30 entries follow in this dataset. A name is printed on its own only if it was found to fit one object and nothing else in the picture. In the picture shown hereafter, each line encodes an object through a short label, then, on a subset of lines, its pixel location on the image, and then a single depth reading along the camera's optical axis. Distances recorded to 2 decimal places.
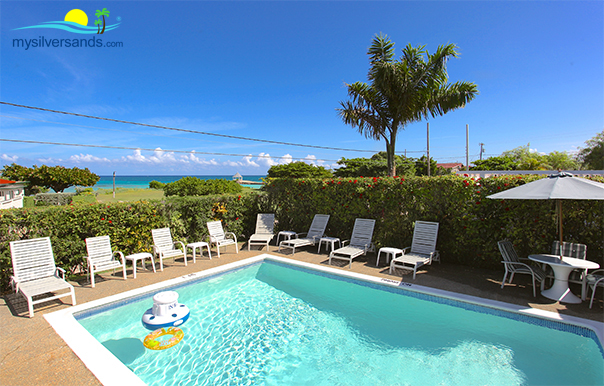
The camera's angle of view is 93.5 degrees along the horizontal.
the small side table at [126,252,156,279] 6.09
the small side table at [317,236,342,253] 7.69
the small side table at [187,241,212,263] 7.29
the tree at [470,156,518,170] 36.31
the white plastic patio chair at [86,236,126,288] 5.70
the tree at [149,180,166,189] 55.92
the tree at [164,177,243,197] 20.55
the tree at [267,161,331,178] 44.25
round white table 4.64
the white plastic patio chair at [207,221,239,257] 8.00
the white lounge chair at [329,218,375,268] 7.45
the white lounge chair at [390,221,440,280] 6.40
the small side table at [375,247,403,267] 6.44
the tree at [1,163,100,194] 33.00
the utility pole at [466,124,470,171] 32.59
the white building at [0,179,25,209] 26.59
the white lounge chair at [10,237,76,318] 4.66
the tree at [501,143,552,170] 48.98
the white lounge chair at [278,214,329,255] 8.28
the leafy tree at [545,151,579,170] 45.88
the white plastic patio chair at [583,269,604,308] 4.41
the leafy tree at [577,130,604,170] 38.53
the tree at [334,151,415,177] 35.72
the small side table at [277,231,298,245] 8.77
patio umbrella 4.16
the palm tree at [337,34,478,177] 10.14
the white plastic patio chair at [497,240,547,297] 4.95
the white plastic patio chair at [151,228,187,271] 6.78
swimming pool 3.47
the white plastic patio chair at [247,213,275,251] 8.92
